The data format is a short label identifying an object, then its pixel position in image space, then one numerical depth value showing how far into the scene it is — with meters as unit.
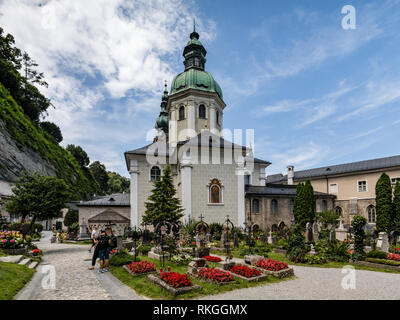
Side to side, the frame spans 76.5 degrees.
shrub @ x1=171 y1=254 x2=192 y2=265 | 11.67
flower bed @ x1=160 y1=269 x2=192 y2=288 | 7.41
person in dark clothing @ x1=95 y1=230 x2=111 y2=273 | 10.40
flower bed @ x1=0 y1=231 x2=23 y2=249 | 12.87
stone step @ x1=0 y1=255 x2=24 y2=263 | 11.09
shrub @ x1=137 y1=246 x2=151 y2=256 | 14.23
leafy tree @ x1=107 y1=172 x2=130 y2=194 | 81.69
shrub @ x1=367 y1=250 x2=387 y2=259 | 12.21
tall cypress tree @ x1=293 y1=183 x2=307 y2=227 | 26.88
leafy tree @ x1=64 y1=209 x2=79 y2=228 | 32.50
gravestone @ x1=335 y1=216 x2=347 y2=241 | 18.97
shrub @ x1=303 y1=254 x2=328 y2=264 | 12.32
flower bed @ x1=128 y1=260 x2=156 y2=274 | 9.47
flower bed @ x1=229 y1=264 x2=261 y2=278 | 8.96
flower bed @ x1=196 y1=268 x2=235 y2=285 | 8.24
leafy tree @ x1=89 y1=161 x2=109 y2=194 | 73.75
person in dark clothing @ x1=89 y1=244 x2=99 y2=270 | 10.66
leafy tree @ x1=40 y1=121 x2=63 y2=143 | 61.56
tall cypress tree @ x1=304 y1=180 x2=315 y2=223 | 27.09
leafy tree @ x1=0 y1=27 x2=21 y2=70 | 43.39
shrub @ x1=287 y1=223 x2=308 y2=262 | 12.66
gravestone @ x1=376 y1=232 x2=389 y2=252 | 14.81
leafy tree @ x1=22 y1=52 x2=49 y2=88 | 53.68
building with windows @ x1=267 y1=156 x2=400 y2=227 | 30.70
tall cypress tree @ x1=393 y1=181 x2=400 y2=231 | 25.11
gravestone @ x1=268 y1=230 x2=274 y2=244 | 19.25
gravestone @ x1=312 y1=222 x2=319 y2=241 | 21.36
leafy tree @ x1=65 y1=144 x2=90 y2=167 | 65.19
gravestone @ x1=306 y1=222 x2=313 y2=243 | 15.38
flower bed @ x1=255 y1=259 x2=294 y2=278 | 9.51
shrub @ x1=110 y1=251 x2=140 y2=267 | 10.97
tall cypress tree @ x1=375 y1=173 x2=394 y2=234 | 25.89
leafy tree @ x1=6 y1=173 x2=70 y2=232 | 15.90
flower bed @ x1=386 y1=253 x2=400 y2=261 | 12.02
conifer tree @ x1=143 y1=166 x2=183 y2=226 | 20.94
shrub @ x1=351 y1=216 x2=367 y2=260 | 12.55
